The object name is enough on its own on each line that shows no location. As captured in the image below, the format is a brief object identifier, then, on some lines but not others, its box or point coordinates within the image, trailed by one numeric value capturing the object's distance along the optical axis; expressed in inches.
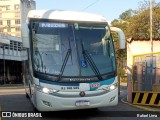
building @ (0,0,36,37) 2327.2
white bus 218.1
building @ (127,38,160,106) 301.3
